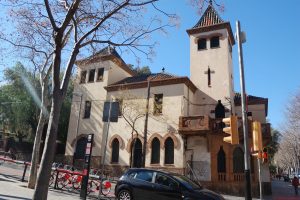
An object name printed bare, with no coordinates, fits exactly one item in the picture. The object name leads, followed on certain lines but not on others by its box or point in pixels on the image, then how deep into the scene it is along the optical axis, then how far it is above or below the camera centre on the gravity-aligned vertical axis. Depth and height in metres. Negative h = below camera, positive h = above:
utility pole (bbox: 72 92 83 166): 30.40 +4.93
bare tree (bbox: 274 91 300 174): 34.56 +5.63
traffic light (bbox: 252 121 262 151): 10.04 +1.31
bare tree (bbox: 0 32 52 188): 15.79 +3.46
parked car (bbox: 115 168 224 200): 10.58 -0.59
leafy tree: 35.53 +7.01
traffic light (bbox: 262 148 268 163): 10.51 +0.69
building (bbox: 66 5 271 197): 24.45 +5.26
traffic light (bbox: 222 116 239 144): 9.75 +1.43
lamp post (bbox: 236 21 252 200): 9.64 +2.08
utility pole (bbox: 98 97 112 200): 13.54 +2.45
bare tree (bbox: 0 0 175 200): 7.88 +2.58
